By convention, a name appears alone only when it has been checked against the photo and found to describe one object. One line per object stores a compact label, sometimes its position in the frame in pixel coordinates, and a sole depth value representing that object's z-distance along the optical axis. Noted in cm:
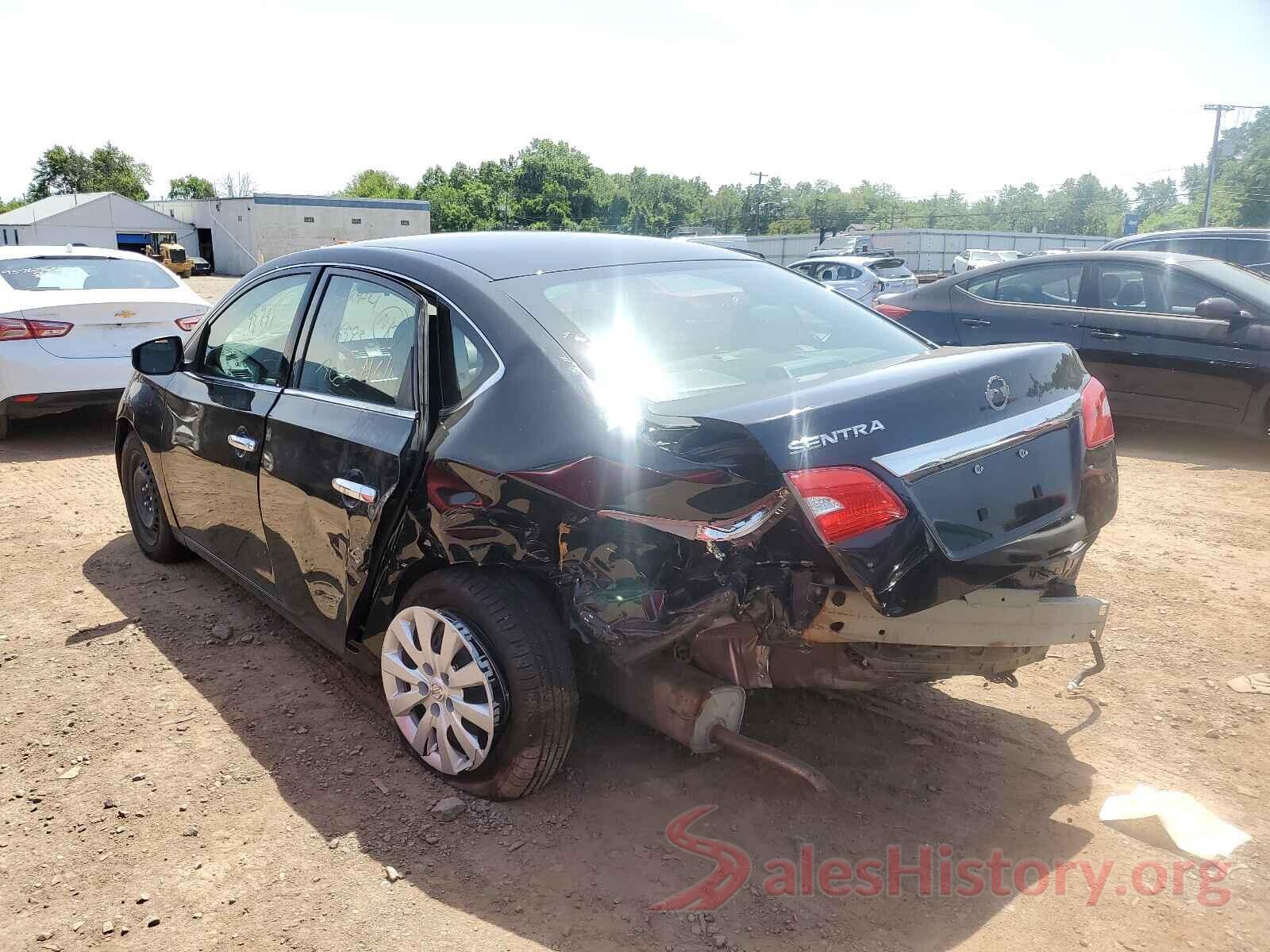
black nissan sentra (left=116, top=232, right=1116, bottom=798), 238
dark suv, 983
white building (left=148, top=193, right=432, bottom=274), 5434
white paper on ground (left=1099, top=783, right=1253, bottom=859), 268
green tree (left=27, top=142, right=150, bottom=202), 9188
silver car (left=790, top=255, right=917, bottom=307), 1986
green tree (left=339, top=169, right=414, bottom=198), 10194
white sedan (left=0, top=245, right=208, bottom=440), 741
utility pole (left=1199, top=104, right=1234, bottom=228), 5816
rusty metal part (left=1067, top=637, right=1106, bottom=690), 298
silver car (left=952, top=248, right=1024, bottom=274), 3000
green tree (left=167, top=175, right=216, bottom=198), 10800
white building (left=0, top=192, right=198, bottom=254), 5917
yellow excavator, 4688
